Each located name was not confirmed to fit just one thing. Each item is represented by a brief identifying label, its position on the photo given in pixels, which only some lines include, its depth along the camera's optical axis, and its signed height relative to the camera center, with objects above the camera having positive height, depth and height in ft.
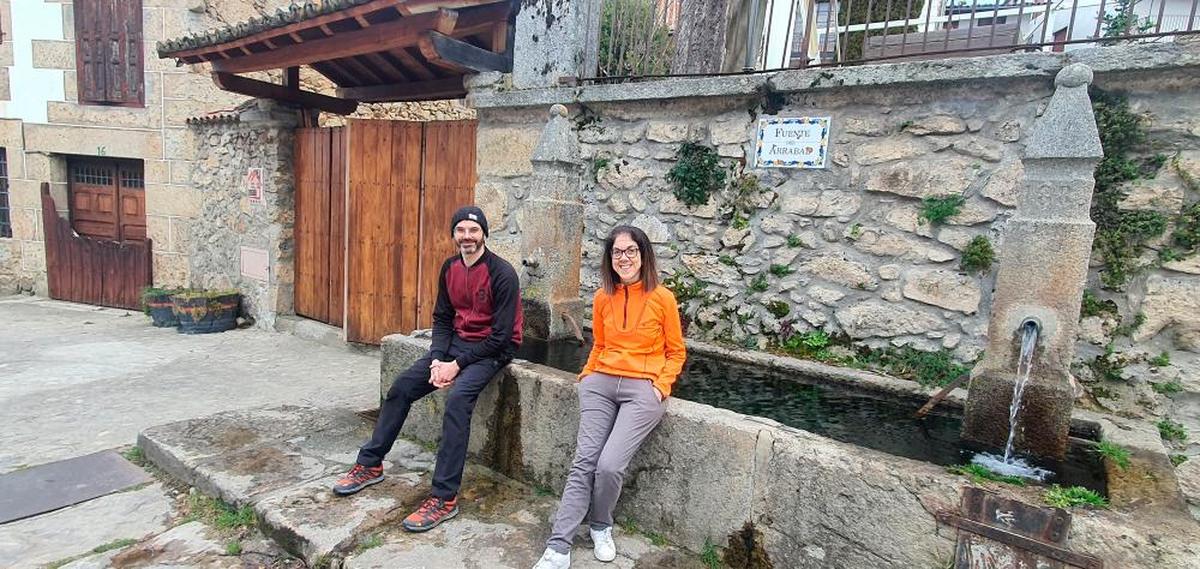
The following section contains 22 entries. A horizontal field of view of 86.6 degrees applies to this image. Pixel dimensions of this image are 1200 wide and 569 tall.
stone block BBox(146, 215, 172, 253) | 27.96 -2.60
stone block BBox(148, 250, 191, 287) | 27.94 -4.17
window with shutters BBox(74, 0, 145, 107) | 28.37 +5.26
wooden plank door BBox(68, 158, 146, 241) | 29.22 -1.39
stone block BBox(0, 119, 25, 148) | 29.81 +1.30
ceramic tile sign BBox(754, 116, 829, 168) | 12.21 +1.53
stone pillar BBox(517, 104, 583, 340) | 12.82 -0.61
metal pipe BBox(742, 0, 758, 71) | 23.03 +6.72
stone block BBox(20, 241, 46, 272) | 30.27 -4.37
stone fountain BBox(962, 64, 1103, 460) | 7.69 -0.43
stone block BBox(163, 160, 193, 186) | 27.30 +0.13
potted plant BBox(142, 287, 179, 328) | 24.90 -5.20
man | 9.80 -2.30
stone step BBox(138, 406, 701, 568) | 8.38 -4.70
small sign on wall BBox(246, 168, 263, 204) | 23.26 -0.14
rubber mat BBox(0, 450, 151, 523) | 10.05 -5.33
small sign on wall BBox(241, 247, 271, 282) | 23.45 -3.11
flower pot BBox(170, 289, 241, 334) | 23.45 -4.94
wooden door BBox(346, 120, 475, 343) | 18.56 -0.66
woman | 8.21 -2.35
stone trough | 6.26 -3.07
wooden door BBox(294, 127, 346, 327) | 21.57 -1.28
